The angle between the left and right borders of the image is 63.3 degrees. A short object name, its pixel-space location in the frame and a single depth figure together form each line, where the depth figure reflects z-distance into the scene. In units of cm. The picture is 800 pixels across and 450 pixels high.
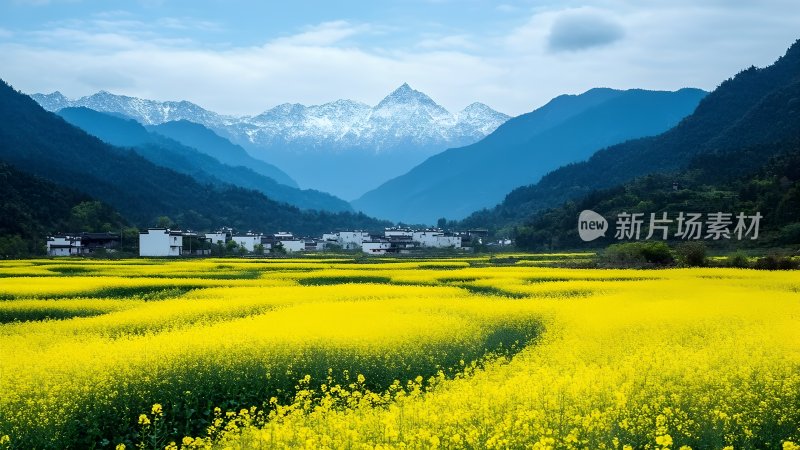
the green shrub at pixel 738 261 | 4766
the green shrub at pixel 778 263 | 4488
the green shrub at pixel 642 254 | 5203
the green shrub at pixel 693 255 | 4994
